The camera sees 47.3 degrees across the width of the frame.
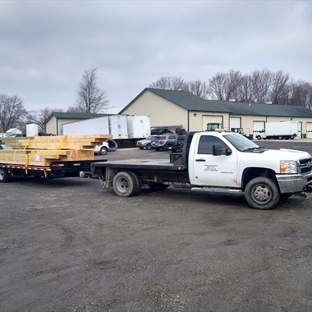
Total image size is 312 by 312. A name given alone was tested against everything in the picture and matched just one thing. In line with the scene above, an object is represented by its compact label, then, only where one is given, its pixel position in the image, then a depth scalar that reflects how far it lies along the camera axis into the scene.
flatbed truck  8.34
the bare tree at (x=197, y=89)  98.94
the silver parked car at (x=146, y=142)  36.59
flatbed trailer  12.79
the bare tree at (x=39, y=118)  98.60
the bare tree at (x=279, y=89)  99.25
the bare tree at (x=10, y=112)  97.75
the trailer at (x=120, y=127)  39.31
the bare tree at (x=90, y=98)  81.12
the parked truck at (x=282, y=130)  54.69
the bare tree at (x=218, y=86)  97.38
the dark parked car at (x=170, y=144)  32.84
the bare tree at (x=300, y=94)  100.44
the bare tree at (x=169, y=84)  98.88
